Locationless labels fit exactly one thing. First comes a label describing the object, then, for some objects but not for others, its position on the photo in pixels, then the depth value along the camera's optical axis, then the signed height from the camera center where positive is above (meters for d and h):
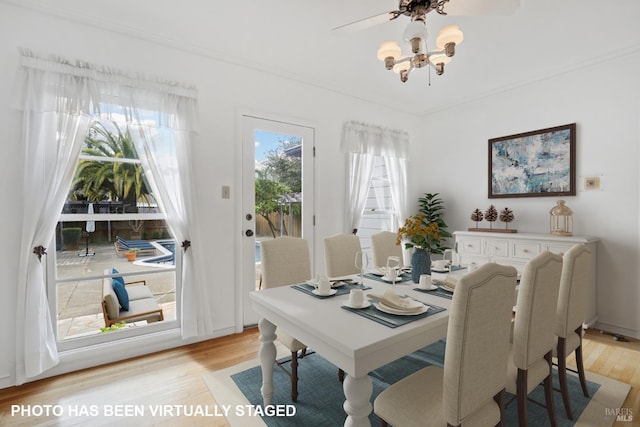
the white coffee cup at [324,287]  1.83 -0.47
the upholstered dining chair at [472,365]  1.11 -0.59
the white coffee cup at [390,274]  2.02 -0.46
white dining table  1.23 -0.55
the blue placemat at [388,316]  1.41 -0.52
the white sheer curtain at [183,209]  2.71 +0.00
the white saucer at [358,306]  1.59 -0.50
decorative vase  2.12 -0.39
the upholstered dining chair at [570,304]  1.75 -0.57
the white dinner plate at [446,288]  1.92 -0.51
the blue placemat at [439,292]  1.84 -0.52
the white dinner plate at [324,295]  1.82 -0.50
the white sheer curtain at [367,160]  4.00 +0.64
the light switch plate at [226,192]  3.10 +0.16
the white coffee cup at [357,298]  1.60 -0.47
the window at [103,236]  2.46 -0.22
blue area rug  1.88 -1.27
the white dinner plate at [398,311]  1.49 -0.50
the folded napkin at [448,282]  1.96 -0.49
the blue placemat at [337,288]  1.88 -0.51
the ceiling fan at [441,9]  1.61 +1.07
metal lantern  3.25 -0.16
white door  3.25 +0.22
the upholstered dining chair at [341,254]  2.64 -0.40
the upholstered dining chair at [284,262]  2.26 -0.41
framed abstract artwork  3.39 +0.49
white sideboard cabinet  3.12 -0.45
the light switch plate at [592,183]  3.20 +0.23
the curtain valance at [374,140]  3.98 +0.90
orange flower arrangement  2.08 -0.18
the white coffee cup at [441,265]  2.50 -0.47
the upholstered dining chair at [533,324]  1.43 -0.56
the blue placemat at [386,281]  2.19 -0.52
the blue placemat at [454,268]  2.46 -0.51
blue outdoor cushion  2.67 -0.70
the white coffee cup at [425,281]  1.94 -0.47
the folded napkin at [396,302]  1.52 -0.48
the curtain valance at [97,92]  2.22 +0.93
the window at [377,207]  4.31 +0.00
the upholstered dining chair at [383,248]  2.88 -0.39
